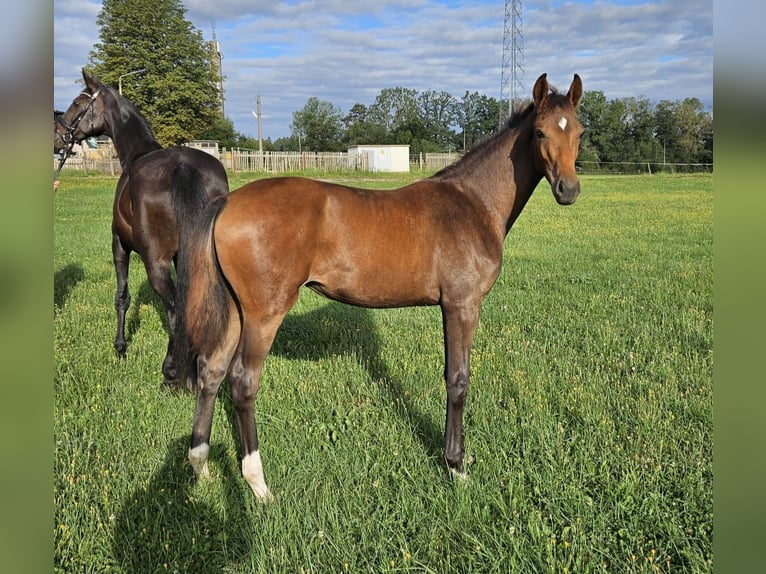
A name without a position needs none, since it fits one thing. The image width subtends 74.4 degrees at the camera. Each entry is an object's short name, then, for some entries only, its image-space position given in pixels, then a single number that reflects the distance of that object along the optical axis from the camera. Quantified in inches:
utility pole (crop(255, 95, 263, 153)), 1891.5
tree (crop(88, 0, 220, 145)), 1665.8
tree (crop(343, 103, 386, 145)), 3191.7
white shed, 1993.1
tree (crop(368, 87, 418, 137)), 3540.8
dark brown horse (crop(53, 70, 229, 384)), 201.6
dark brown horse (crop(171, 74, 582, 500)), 129.1
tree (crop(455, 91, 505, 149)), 3245.6
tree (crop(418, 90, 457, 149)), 3218.5
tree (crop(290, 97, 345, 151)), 3203.7
